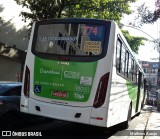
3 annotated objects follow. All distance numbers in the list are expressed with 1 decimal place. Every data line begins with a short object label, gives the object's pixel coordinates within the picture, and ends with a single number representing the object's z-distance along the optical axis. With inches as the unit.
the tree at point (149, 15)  545.8
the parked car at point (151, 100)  1902.1
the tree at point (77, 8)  796.0
